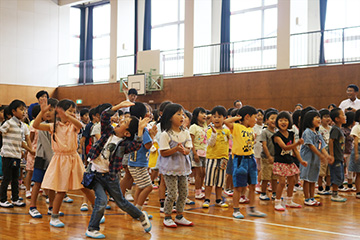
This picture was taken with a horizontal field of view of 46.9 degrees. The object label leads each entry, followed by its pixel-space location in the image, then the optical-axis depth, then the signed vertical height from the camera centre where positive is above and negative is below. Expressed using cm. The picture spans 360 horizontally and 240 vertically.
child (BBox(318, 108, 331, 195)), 636 -34
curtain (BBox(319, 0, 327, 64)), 1148 +289
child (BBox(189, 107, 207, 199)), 575 -39
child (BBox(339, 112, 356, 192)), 688 -37
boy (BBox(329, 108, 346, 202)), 596 -46
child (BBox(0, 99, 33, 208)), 514 -47
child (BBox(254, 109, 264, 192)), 666 -34
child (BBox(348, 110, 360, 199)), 602 -59
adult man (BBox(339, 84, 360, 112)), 819 +38
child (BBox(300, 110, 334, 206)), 539 -47
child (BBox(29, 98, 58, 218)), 451 -53
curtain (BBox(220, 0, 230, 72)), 1304 +253
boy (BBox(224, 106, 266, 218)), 468 -46
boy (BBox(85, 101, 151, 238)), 373 -33
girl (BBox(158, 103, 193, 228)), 410 -44
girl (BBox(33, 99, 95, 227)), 407 -46
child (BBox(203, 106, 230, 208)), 522 -50
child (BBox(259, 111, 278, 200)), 538 -52
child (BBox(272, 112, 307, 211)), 504 -46
